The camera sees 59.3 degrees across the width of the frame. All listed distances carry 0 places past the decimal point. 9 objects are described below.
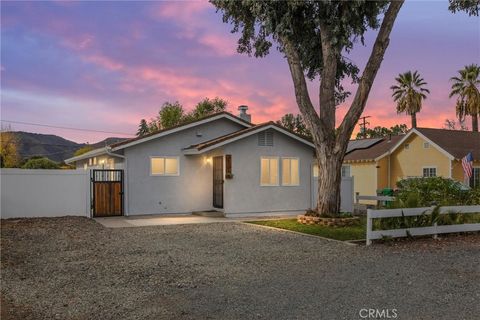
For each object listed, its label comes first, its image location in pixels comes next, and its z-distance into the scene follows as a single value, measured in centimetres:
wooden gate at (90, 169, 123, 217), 1669
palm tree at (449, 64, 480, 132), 3888
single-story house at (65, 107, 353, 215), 1694
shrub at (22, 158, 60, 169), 3159
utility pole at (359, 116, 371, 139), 5111
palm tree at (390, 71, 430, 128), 4222
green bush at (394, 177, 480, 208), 1188
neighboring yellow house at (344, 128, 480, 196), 2612
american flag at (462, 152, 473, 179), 2197
